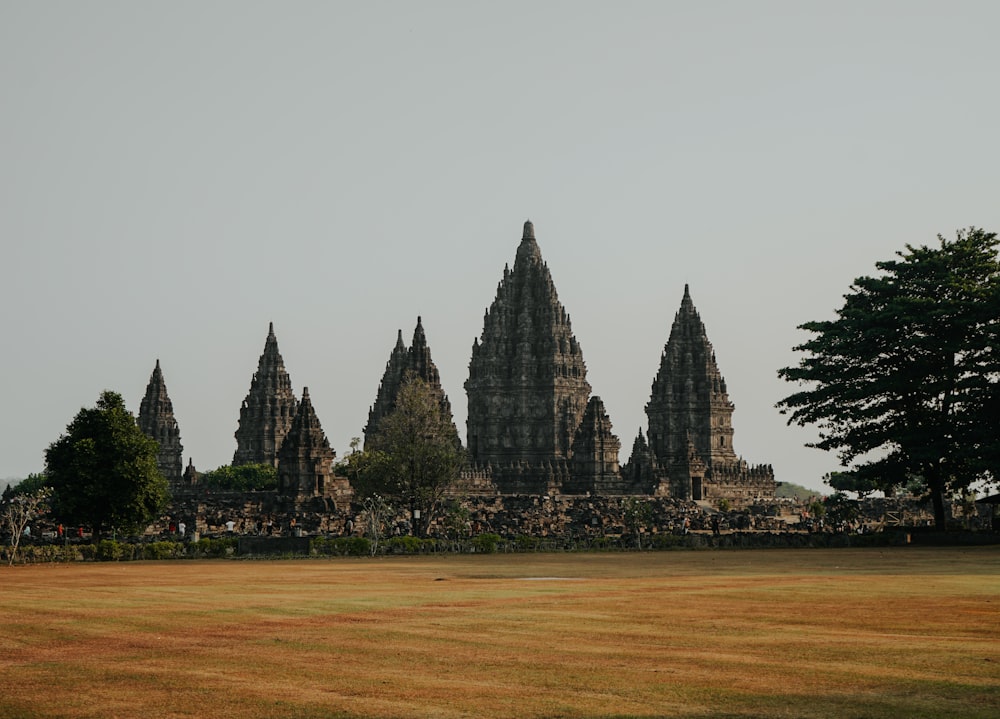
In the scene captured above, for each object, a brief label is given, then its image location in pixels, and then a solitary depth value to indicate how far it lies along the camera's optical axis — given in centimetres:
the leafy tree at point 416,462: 8800
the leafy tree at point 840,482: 16156
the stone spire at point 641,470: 13525
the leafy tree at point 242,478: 14434
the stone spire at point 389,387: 15525
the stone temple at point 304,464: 10400
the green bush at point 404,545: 6291
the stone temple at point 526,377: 15612
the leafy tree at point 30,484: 14184
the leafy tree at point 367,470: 9062
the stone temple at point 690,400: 16175
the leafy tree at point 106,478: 6594
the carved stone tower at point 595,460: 13862
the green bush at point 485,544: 6325
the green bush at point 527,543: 6462
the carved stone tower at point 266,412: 16300
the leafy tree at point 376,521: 6172
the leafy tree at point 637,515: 9014
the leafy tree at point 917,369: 6400
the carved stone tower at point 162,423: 15850
